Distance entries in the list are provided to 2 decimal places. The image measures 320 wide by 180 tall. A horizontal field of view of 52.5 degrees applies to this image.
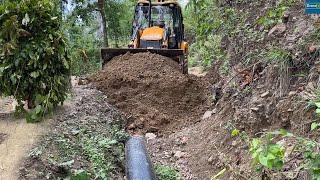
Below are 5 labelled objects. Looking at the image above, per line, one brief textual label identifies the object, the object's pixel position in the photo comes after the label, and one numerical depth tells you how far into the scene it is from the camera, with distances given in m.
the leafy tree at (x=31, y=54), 4.87
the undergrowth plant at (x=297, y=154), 2.28
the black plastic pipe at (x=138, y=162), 4.03
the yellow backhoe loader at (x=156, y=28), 8.60
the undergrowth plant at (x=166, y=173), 4.46
